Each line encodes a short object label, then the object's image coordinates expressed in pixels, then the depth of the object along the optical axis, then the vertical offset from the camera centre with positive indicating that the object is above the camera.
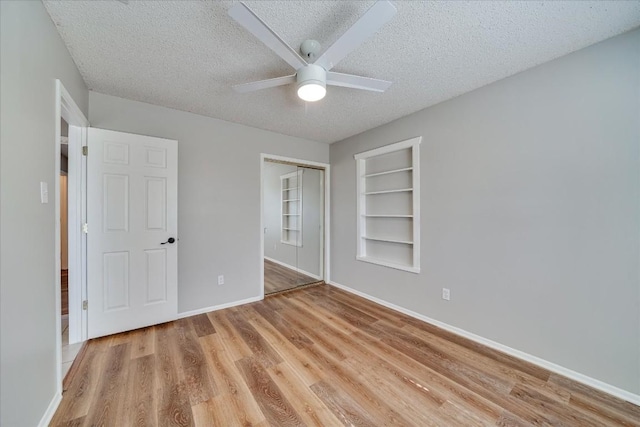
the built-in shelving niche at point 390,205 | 2.91 +0.10
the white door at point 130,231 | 2.34 -0.17
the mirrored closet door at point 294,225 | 4.31 -0.25
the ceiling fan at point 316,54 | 1.17 +0.97
